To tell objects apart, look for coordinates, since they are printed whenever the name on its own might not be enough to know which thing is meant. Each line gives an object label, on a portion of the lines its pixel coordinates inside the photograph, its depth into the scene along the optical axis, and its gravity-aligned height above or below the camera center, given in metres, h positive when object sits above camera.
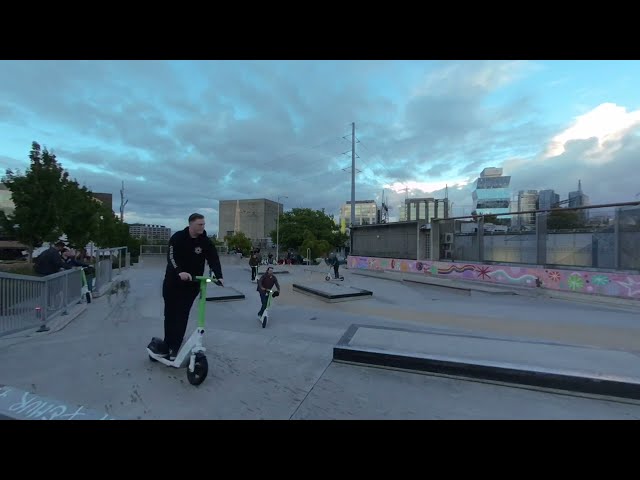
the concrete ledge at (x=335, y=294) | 10.07 -1.85
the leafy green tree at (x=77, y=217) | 14.25 +1.05
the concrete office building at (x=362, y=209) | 149.64 +16.32
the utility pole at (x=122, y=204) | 41.73 +4.78
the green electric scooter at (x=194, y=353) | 3.42 -1.40
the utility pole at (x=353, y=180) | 30.10 +6.22
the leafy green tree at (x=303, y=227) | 58.00 +2.56
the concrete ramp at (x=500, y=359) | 3.37 -1.54
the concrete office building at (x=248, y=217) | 129.00 +9.83
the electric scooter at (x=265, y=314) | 6.63 -1.63
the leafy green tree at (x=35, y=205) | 12.71 +1.34
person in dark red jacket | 6.96 -1.06
